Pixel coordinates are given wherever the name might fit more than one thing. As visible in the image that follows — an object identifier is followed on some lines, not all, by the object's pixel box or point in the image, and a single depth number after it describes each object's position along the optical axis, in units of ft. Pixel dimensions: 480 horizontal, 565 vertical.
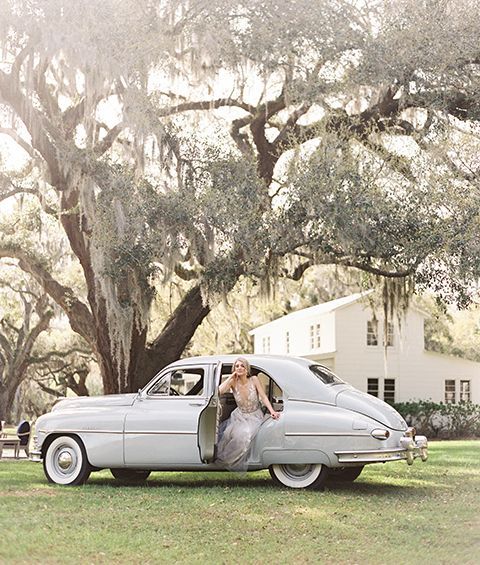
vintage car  39.58
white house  114.52
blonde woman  40.78
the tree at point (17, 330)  115.01
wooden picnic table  61.18
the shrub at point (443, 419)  104.27
